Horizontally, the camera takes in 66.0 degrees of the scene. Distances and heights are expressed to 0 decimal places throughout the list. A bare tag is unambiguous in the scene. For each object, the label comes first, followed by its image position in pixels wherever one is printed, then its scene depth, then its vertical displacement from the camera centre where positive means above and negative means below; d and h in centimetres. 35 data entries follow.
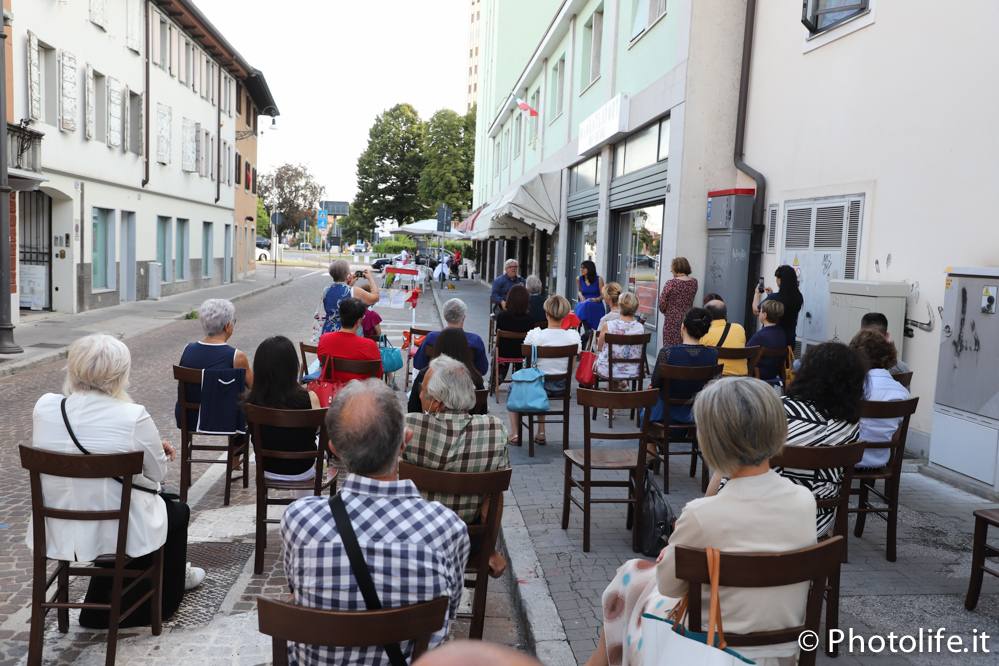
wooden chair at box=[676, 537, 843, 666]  221 -85
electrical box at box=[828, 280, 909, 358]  710 -19
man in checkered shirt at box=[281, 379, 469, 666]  219 -81
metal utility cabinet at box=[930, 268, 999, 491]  575 -71
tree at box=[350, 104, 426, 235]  6378 +765
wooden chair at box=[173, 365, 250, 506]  520 -128
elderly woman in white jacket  329 -84
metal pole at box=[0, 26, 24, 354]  1149 -15
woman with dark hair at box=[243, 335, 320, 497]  463 -83
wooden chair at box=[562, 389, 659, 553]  459 -117
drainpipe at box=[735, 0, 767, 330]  1005 +138
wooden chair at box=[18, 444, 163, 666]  313 -119
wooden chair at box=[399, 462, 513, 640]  318 -93
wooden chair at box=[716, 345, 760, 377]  668 -65
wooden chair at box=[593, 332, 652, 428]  755 -86
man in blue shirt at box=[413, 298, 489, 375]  670 -68
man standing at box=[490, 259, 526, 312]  1270 -24
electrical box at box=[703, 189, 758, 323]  1007 +46
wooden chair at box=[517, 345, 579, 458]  726 -81
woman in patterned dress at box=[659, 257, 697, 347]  947 -20
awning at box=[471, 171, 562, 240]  1953 +168
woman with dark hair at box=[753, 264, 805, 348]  846 -19
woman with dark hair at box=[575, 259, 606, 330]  1064 -40
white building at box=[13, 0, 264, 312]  1631 +279
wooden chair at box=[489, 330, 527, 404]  889 -108
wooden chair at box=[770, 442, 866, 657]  359 -83
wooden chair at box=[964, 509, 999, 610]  377 -131
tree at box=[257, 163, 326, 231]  7031 +602
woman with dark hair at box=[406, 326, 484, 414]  559 -63
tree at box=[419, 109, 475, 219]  5812 +804
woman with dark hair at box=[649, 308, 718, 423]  588 -63
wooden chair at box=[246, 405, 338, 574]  434 -110
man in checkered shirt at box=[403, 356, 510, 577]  365 -81
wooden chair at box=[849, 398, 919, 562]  453 -107
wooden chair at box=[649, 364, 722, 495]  563 -93
